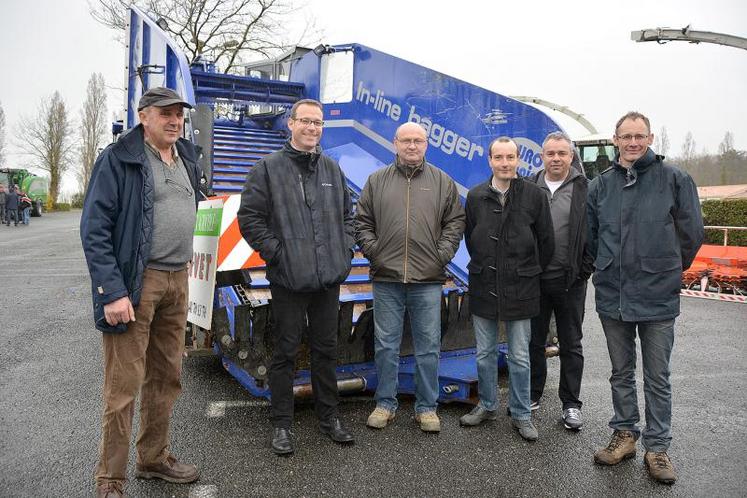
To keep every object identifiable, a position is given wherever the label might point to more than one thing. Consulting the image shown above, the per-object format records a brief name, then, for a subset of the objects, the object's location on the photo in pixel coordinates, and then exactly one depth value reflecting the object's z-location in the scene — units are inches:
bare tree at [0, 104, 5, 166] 1982.8
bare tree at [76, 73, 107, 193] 2063.2
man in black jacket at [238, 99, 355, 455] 123.4
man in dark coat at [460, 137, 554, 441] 135.0
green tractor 1152.2
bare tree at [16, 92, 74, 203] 1742.1
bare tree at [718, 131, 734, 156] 2096.5
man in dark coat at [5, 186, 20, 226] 875.4
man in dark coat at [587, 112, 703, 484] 118.6
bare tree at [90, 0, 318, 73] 608.4
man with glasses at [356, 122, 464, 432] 136.9
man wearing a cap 94.9
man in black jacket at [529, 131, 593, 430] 139.0
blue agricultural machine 141.9
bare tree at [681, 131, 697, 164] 2030.5
